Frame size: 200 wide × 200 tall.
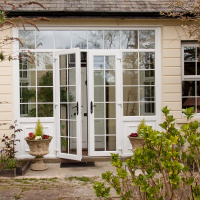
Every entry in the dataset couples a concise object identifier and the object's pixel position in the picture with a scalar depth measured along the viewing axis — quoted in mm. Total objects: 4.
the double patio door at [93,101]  5137
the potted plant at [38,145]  4715
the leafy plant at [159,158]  1619
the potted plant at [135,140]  4871
